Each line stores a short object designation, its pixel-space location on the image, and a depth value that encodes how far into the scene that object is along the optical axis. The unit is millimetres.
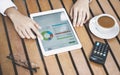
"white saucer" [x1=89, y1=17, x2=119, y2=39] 871
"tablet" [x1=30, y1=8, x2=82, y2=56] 828
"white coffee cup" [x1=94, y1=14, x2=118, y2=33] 858
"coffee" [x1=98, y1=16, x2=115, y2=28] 865
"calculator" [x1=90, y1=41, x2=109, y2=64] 802
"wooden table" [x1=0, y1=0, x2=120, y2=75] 780
